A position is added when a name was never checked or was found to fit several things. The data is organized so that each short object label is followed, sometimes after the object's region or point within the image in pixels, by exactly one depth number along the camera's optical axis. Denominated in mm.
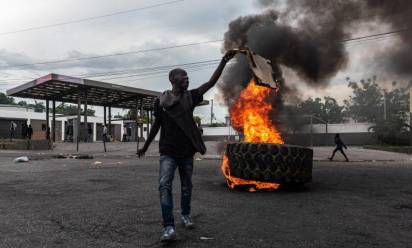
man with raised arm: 4344
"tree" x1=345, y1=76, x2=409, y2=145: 32625
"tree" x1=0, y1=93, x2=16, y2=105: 95125
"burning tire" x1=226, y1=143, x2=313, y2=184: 7035
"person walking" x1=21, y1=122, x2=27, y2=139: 31266
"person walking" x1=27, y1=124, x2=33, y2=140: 30038
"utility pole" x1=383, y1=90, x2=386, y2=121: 40666
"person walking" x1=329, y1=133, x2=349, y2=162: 18720
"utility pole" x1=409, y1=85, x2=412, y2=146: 29969
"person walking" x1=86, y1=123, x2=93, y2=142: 37250
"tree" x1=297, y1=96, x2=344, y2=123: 47375
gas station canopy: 28391
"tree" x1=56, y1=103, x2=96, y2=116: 88875
